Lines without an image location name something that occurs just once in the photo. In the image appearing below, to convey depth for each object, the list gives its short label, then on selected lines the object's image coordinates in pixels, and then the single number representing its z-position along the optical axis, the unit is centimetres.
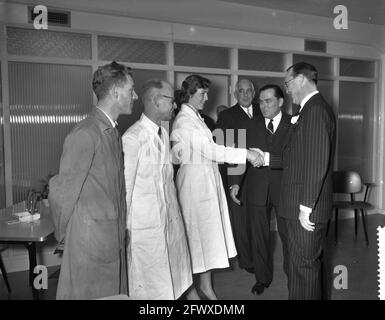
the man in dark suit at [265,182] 233
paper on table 205
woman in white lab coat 202
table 178
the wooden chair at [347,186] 341
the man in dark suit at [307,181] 164
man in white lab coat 166
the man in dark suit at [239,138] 269
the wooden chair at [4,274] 233
